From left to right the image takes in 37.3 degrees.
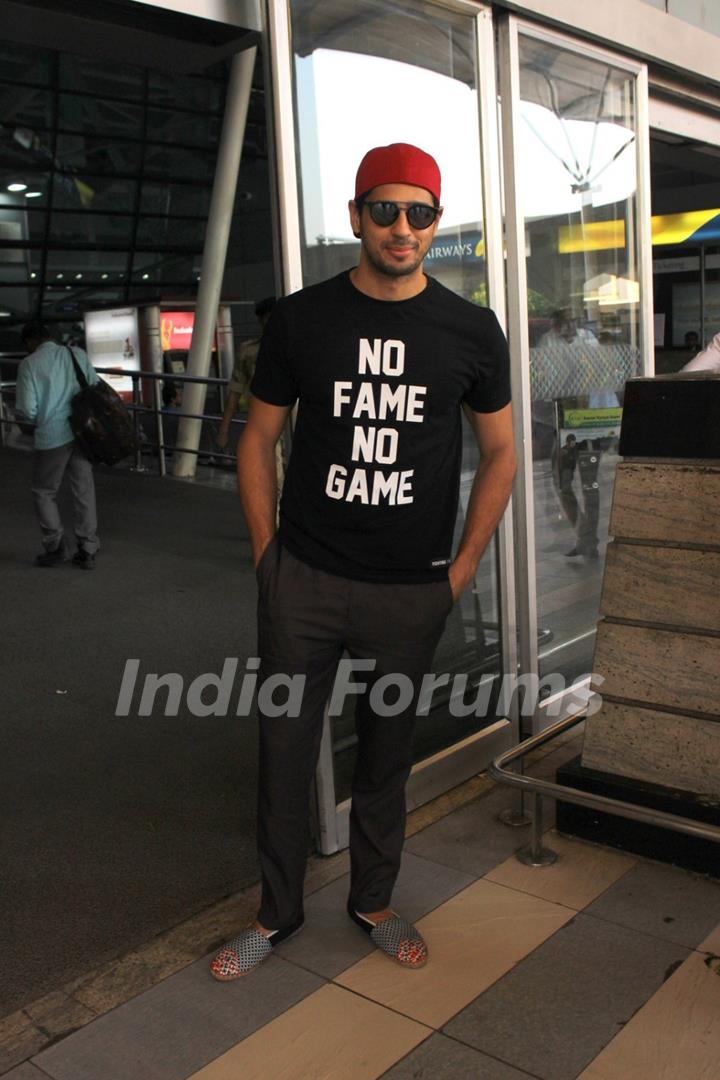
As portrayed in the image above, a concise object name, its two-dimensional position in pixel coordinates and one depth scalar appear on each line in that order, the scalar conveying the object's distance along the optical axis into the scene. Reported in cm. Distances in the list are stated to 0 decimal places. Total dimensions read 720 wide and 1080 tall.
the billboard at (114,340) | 1562
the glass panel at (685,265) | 1650
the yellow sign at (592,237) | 455
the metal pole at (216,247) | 1247
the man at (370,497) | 261
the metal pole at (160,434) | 1224
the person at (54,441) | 730
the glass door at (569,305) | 418
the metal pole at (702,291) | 1661
